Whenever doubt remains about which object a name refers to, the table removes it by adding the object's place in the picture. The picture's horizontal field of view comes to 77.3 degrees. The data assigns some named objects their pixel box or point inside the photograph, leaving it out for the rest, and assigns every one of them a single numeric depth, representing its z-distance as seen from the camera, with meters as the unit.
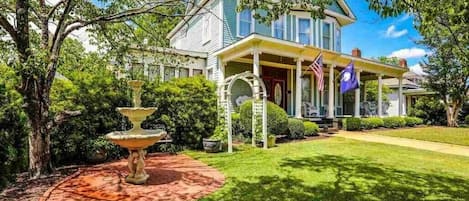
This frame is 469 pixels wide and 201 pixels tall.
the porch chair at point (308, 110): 16.64
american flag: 12.82
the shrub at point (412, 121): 18.50
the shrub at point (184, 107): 9.60
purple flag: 14.30
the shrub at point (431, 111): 21.00
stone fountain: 5.50
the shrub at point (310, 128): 12.53
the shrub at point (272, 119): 11.17
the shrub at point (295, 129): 11.89
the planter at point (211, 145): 9.36
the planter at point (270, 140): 10.21
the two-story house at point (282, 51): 13.61
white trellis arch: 9.51
